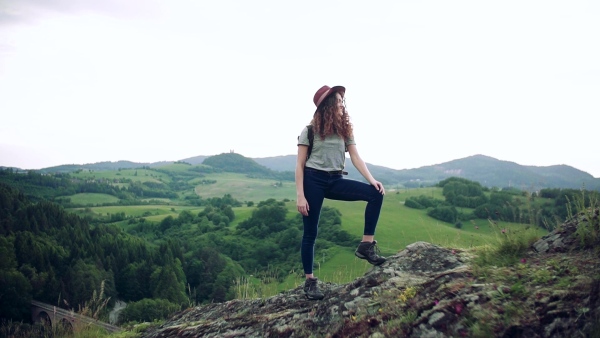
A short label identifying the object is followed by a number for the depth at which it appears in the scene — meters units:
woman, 5.77
